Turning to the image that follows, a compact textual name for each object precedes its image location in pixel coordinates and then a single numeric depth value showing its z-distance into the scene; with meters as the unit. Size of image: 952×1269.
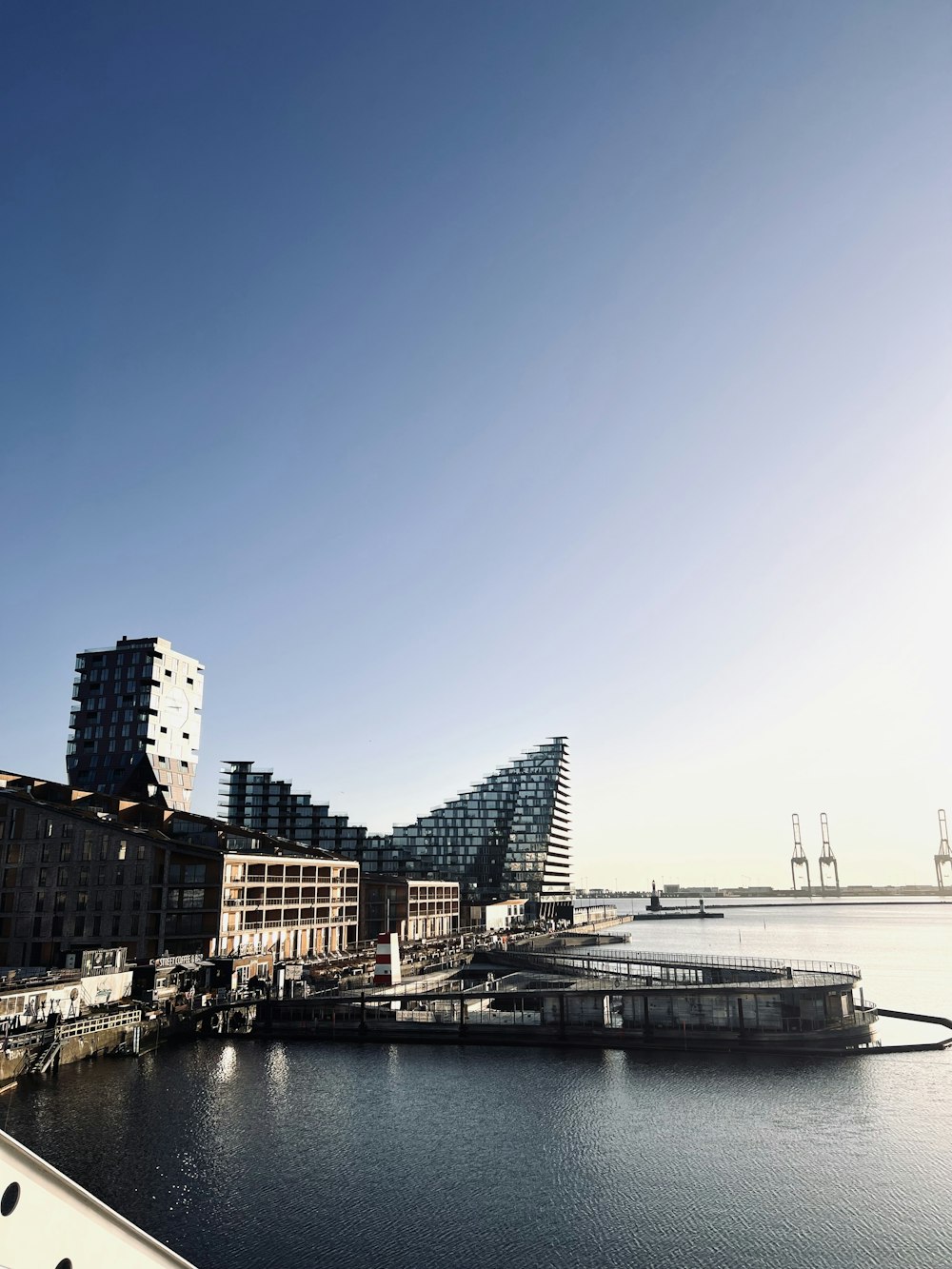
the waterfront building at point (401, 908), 132.62
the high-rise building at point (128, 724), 181.62
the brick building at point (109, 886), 87.12
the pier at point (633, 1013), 62.88
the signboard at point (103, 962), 71.06
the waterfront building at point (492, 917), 176.25
